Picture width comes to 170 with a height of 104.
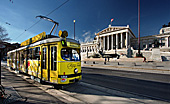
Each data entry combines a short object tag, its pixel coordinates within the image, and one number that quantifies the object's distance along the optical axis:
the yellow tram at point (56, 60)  4.86
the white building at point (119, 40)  58.55
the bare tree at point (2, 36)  15.95
